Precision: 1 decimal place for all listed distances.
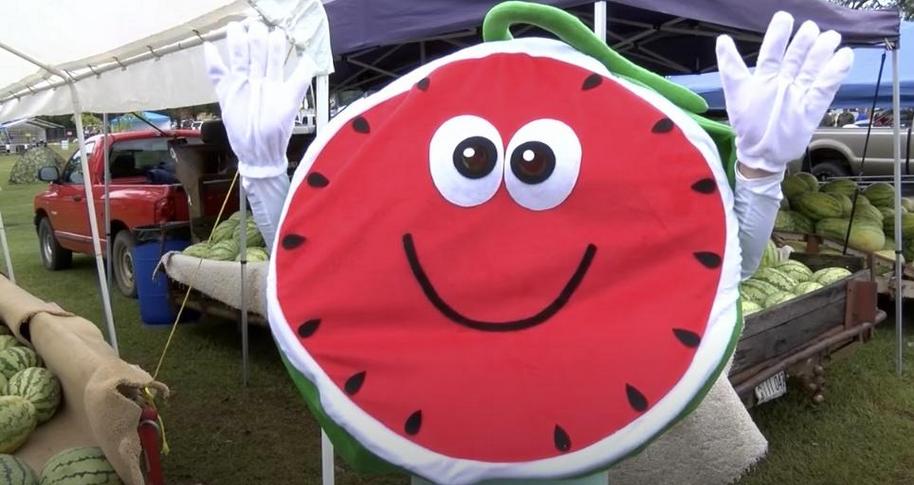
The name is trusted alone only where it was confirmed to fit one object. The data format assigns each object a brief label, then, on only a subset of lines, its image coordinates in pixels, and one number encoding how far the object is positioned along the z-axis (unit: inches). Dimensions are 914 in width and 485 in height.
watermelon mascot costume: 64.4
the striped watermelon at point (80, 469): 100.9
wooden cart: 150.3
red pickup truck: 302.8
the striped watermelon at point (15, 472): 103.9
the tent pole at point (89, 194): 175.8
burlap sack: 95.0
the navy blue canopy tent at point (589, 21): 165.2
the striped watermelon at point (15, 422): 118.6
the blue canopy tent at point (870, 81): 332.2
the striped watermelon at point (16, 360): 139.2
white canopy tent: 114.4
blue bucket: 267.9
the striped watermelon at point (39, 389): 126.5
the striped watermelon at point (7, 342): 150.9
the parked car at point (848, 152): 542.6
